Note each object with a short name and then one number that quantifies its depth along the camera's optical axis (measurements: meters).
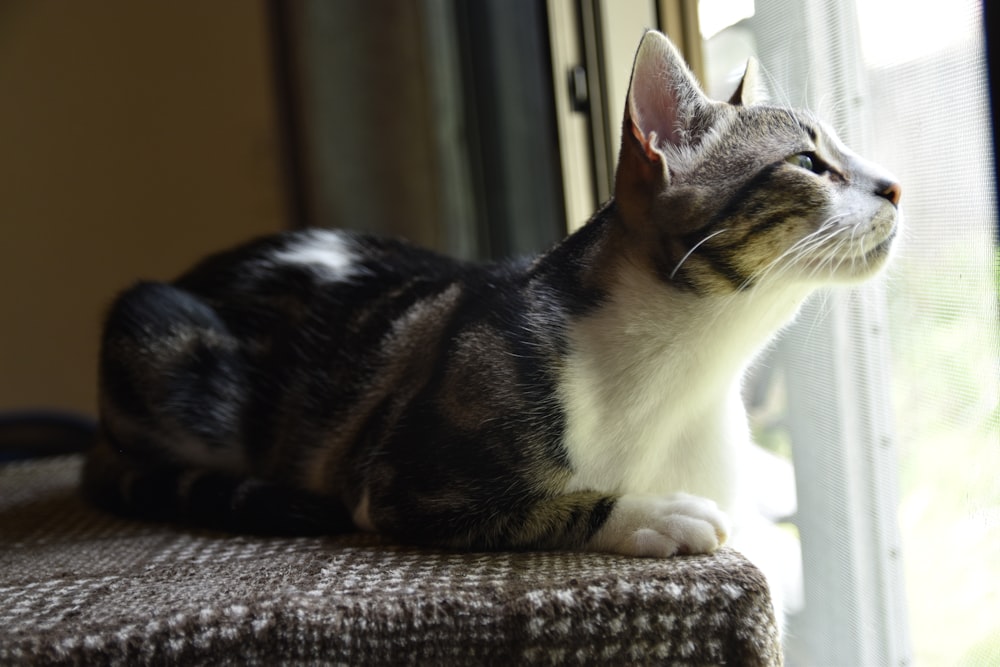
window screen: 0.80
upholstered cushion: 0.80
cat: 0.94
